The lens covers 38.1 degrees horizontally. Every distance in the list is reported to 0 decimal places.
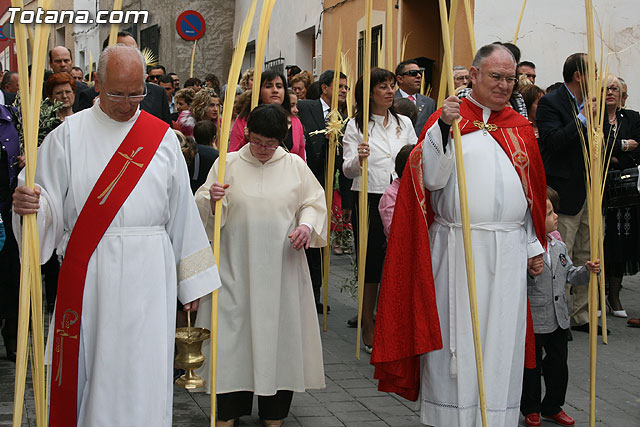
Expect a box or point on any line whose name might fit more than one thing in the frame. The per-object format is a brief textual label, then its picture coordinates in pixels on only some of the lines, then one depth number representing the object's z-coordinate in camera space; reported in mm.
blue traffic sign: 16922
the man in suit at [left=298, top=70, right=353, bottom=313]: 8133
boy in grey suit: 5211
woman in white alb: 5027
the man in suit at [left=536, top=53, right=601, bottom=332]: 7281
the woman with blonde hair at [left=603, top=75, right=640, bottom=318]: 7609
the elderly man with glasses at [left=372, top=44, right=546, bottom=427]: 4559
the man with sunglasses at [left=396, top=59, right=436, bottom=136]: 8680
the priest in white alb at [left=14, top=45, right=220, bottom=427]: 3902
